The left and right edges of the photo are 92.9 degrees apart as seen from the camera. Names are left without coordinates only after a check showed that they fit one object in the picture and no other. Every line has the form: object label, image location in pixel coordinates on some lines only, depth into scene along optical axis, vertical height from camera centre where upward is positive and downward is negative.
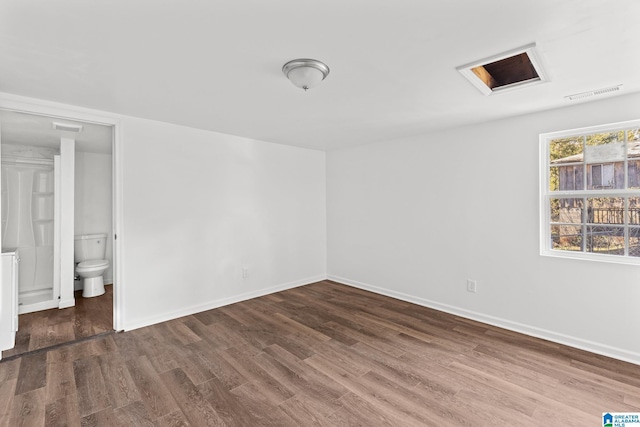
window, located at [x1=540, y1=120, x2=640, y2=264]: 2.69 +0.21
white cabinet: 2.73 -0.78
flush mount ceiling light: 2.03 +0.98
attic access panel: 1.99 +1.06
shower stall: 4.00 -0.06
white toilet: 4.43 -0.70
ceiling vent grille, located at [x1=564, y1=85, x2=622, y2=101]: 2.45 +1.02
